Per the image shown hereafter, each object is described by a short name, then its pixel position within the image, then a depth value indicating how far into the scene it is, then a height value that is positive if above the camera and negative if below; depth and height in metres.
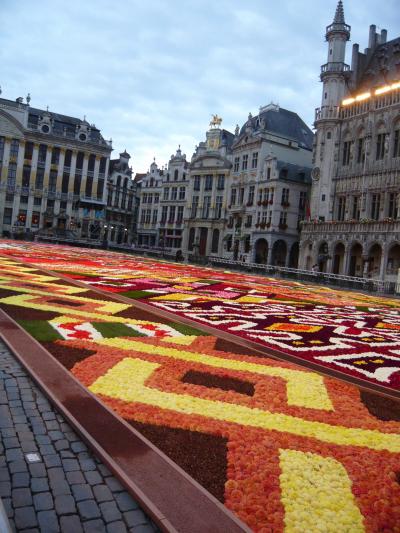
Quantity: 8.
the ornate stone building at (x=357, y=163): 40.81 +10.57
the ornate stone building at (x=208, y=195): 62.24 +8.84
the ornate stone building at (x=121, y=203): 81.88 +8.62
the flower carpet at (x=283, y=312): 7.93 -1.16
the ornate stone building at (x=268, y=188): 53.50 +9.30
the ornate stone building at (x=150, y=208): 74.25 +7.45
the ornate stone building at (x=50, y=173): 70.25 +11.01
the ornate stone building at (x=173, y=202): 69.19 +8.16
